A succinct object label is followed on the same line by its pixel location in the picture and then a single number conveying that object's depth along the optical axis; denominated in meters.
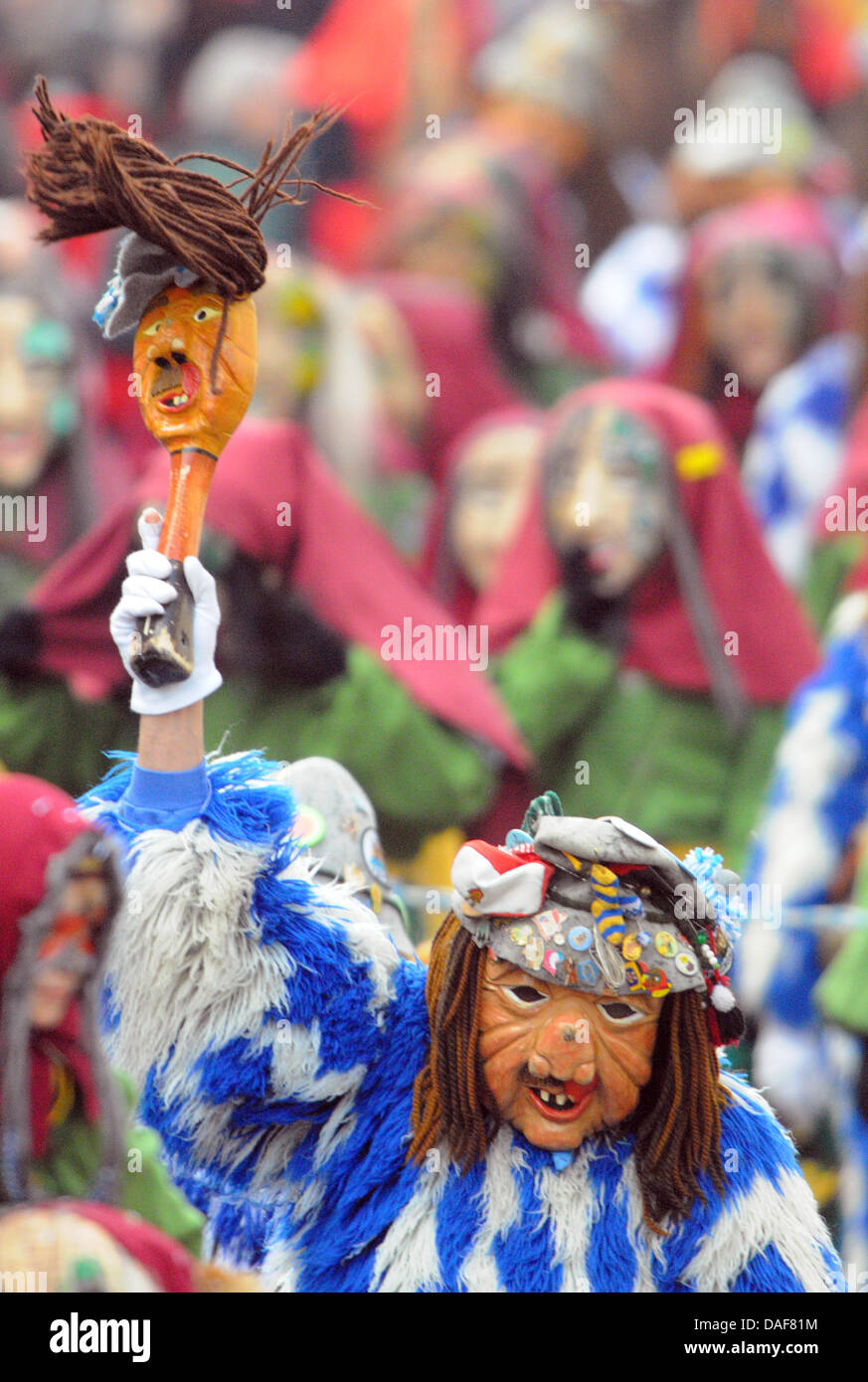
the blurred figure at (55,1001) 4.91
